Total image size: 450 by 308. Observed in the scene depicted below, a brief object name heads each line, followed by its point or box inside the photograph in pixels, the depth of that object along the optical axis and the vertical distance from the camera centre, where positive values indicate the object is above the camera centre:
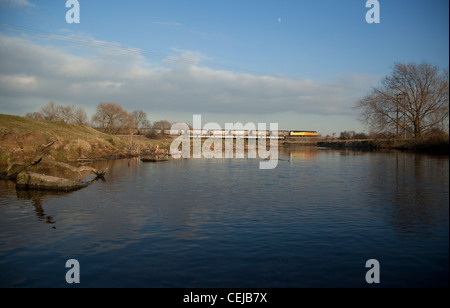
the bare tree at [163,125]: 135.59 +10.72
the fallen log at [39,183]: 23.17 -2.52
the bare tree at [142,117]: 126.50 +12.71
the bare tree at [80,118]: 90.03 +9.40
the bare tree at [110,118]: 88.50 +9.11
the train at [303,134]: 143.71 +6.33
